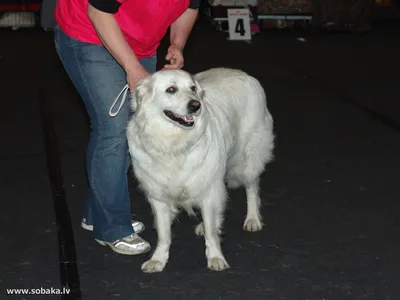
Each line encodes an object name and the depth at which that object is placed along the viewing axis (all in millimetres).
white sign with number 15367
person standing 4121
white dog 4137
